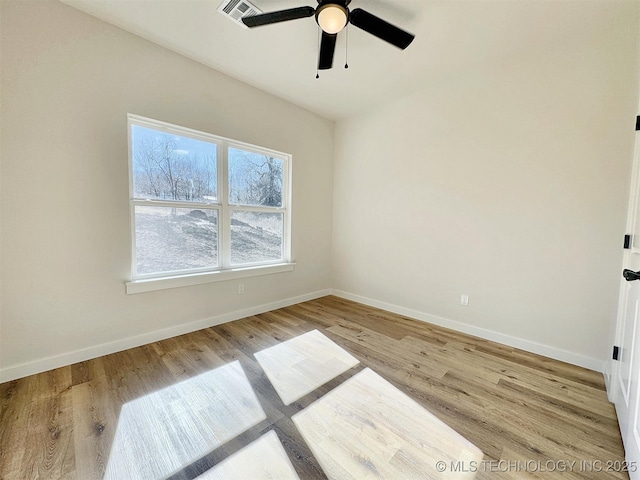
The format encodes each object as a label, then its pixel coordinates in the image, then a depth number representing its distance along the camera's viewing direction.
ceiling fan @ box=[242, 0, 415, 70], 1.68
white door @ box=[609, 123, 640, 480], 1.24
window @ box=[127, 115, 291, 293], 2.48
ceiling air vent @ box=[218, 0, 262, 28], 1.90
